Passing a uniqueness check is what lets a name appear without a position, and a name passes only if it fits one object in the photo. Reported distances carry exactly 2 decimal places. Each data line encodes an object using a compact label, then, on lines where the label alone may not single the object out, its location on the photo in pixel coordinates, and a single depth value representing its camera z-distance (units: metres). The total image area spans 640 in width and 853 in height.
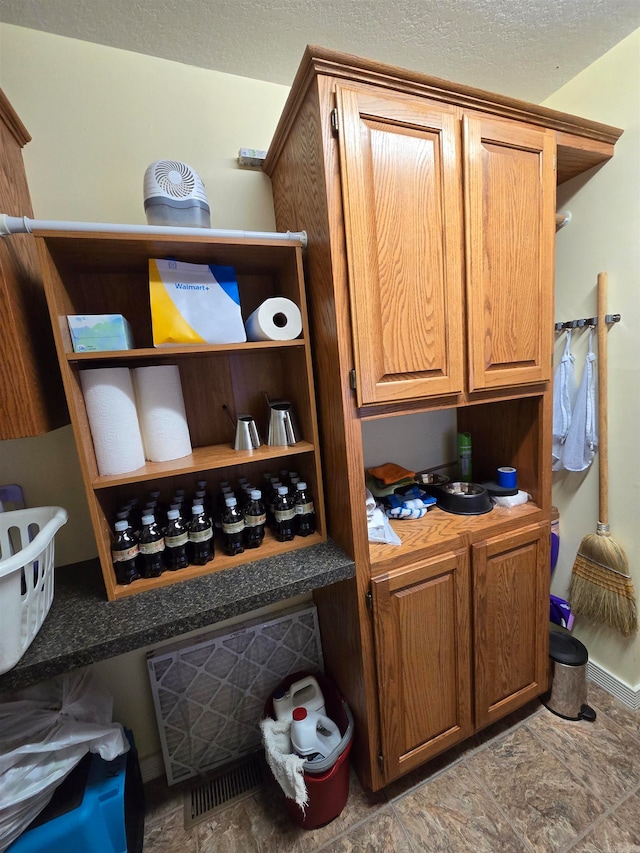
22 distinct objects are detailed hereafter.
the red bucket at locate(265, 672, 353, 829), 1.02
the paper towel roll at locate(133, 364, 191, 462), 0.98
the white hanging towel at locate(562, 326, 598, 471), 1.38
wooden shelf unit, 0.85
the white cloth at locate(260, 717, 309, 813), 0.98
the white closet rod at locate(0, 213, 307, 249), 0.77
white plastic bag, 0.83
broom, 1.35
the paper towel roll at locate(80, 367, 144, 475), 0.89
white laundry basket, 0.69
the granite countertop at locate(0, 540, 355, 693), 0.76
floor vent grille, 1.16
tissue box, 0.85
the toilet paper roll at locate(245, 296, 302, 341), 0.98
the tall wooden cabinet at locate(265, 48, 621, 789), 0.88
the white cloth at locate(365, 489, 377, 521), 1.15
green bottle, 1.47
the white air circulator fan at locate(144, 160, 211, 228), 0.92
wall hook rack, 1.30
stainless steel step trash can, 1.34
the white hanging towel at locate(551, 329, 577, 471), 1.47
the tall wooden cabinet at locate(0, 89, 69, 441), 0.81
